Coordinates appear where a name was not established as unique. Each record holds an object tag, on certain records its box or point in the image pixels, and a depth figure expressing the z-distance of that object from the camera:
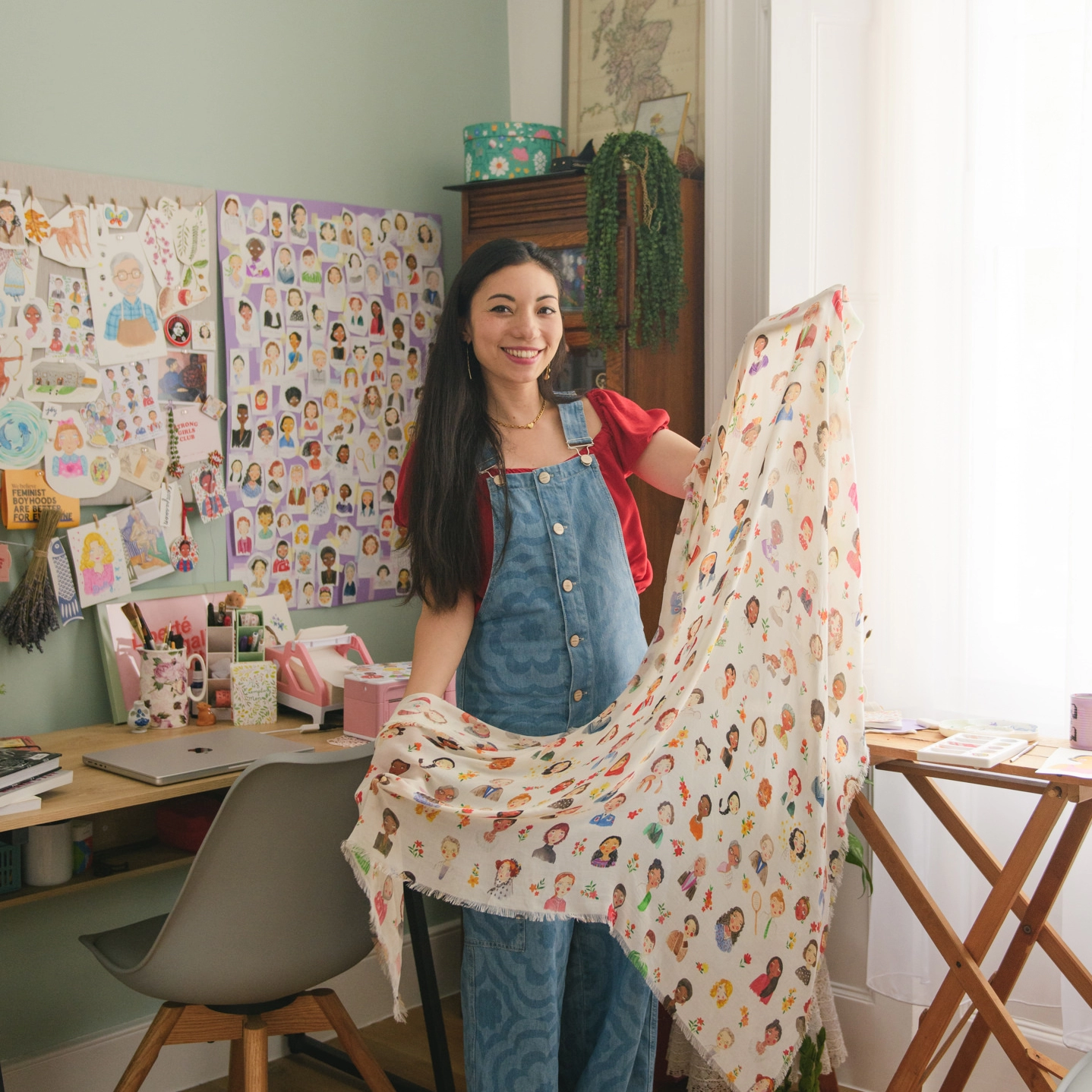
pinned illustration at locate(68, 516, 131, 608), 2.59
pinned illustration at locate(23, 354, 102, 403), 2.52
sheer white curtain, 2.30
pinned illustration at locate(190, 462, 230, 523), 2.81
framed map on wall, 3.14
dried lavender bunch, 2.46
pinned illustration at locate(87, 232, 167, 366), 2.62
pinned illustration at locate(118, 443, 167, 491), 2.67
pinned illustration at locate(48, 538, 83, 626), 2.55
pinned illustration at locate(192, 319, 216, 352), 2.81
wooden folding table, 1.89
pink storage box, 2.48
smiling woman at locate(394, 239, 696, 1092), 1.87
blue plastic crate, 2.30
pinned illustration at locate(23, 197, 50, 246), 2.50
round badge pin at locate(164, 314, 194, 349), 2.75
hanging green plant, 2.84
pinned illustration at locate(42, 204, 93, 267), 2.54
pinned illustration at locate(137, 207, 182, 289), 2.69
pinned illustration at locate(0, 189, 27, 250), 2.46
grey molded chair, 1.93
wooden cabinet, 2.91
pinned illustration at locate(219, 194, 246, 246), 2.85
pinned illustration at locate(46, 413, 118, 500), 2.55
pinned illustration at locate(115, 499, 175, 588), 2.68
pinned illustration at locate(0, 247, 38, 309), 2.48
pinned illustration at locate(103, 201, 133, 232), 2.62
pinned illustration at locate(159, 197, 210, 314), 2.75
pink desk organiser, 2.62
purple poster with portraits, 2.92
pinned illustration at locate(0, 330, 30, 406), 2.47
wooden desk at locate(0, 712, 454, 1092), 2.00
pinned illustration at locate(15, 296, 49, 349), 2.50
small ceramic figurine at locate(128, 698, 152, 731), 2.53
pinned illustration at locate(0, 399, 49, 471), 2.47
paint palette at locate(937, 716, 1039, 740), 2.12
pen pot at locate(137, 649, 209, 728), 2.52
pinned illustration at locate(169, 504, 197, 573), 2.77
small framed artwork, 3.15
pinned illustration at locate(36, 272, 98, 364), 2.54
